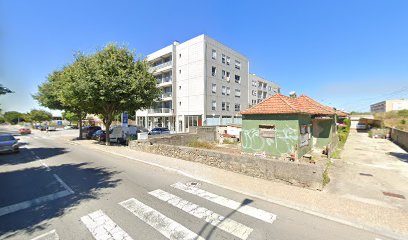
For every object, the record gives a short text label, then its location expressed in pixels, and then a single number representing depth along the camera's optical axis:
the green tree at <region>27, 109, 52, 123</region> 58.41
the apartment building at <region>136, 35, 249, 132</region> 30.78
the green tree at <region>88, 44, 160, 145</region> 14.19
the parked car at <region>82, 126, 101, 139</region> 25.77
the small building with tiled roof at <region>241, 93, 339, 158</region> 10.95
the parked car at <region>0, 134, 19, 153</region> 13.41
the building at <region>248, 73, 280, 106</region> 52.28
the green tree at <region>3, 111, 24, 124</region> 99.56
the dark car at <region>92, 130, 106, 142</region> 21.30
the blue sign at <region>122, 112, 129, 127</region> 16.98
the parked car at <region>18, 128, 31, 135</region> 36.22
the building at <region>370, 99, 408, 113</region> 67.68
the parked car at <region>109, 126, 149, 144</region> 20.11
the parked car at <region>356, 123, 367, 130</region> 39.06
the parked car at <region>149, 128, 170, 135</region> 23.93
